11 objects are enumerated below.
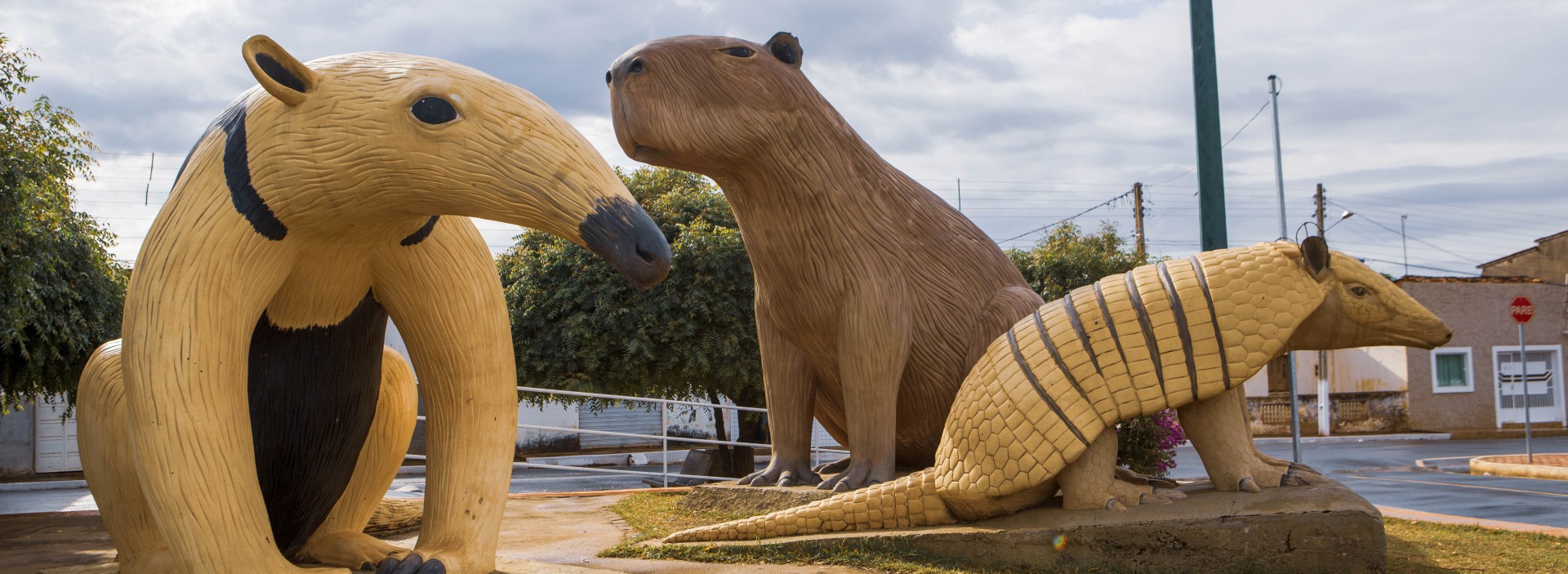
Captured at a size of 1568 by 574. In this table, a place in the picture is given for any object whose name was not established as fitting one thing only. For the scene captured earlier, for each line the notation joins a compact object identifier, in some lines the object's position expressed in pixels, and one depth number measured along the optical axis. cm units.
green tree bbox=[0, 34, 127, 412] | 674
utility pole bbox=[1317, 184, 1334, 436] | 2367
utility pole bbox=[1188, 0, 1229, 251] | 521
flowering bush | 612
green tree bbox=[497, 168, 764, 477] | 1152
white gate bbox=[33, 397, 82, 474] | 1922
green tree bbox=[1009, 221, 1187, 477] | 1650
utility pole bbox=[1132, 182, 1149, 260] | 2683
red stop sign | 1351
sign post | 1347
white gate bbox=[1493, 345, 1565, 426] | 2288
